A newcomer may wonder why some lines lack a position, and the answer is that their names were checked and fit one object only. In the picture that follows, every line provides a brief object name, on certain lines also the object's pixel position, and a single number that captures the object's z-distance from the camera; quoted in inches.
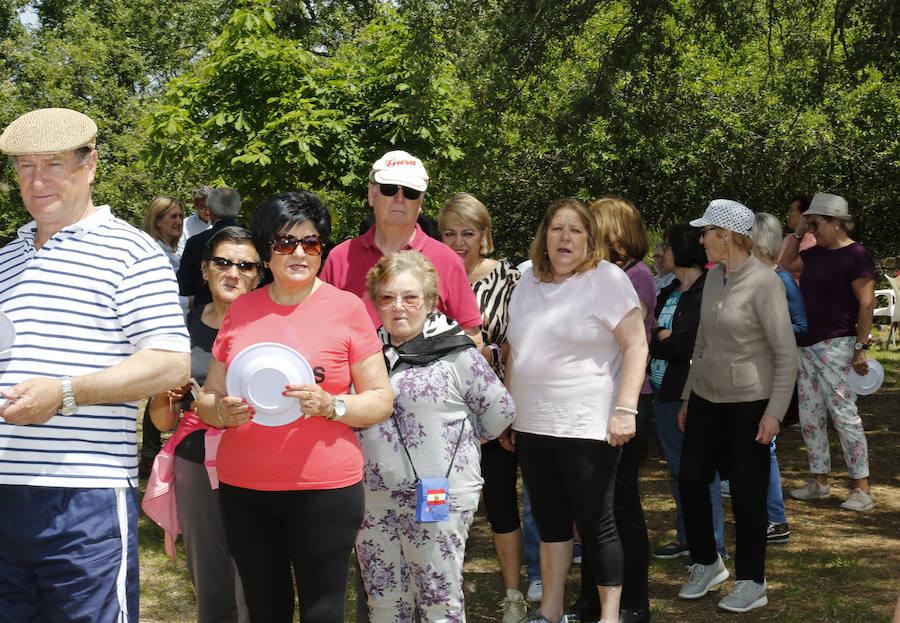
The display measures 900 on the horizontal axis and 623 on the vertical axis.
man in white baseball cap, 164.1
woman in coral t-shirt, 121.5
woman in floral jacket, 143.3
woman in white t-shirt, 160.6
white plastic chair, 609.8
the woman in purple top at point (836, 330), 266.2
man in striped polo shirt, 95.3
